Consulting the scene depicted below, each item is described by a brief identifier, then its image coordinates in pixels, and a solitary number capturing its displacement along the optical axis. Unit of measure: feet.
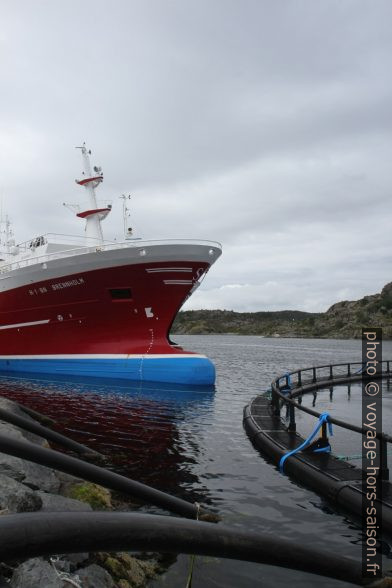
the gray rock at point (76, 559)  16.45
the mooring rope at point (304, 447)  33.12
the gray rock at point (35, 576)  13.75
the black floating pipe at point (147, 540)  4.56
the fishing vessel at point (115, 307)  77.71
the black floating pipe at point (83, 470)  6.90
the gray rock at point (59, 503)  20.98
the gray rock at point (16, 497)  18.12
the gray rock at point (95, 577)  15.70
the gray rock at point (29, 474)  23.12
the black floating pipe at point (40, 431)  9.61
